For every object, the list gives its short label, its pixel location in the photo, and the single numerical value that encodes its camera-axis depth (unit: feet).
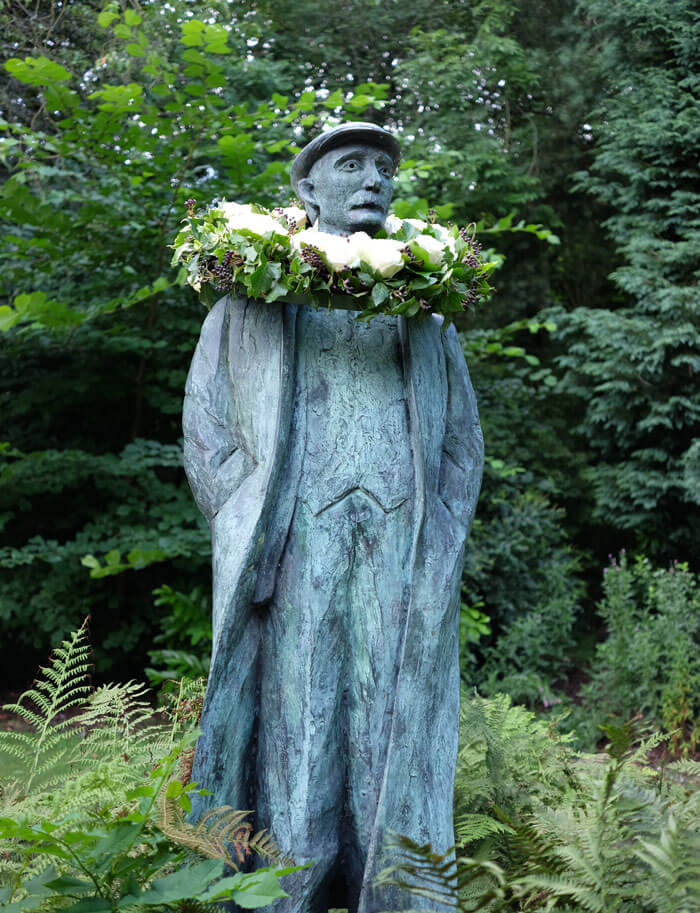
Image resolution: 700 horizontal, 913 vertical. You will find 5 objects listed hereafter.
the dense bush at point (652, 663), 22.06
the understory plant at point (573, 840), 7.09
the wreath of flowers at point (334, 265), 8.58
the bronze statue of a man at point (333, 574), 8.53
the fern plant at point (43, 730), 9.28
